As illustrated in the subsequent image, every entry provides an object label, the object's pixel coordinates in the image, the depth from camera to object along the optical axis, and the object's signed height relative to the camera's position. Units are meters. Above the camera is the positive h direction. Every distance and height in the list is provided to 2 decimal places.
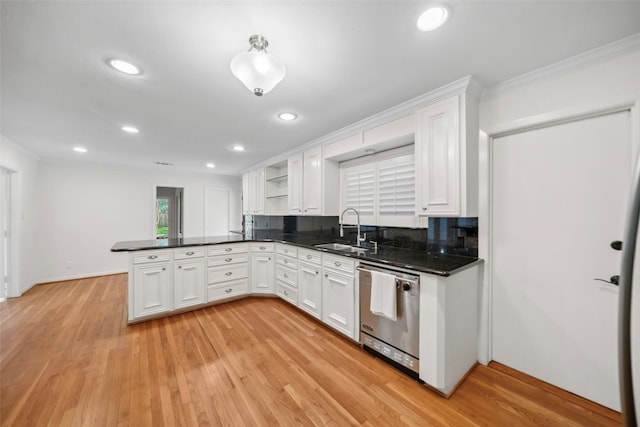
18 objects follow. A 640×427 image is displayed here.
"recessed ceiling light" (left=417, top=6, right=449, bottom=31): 1.26 +1.07
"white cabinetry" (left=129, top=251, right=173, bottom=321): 2.87 -0.87
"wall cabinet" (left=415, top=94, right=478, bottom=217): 1.97 +0.48
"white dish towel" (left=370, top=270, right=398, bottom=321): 1.99 -0.69
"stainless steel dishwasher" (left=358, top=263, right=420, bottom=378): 1.89 -0.97
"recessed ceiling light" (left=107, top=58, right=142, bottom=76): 1.67 +1.06
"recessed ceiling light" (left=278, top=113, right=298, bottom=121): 2.59 +1.07
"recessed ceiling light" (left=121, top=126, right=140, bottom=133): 2.95 +1.06
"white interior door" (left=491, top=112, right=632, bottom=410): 1.63 -0.27
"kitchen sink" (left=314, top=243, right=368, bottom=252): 2.93 -0.43
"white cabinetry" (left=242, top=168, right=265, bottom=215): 4.90 +0.47
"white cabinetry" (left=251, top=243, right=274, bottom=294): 3.73 -0.86
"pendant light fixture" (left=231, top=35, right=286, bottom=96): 1.33 +0.83
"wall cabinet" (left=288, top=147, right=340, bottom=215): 3.41 +0.44
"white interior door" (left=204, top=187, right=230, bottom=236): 6.54 +0.08
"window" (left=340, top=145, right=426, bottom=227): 2.69 +0.33
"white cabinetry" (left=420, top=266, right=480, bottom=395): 1.75 -0.88
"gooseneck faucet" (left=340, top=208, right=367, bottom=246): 3.08 -0.28
